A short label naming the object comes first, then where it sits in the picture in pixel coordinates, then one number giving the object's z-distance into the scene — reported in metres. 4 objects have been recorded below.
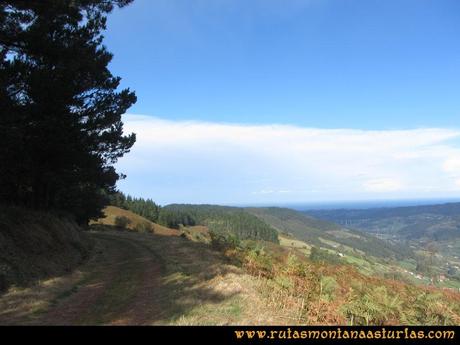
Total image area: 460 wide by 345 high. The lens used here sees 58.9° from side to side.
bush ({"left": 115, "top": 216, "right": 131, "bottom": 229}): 62.04
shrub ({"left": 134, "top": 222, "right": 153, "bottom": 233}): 59.72
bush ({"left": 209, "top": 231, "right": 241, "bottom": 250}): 21.10
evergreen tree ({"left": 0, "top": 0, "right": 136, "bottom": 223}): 15.34
